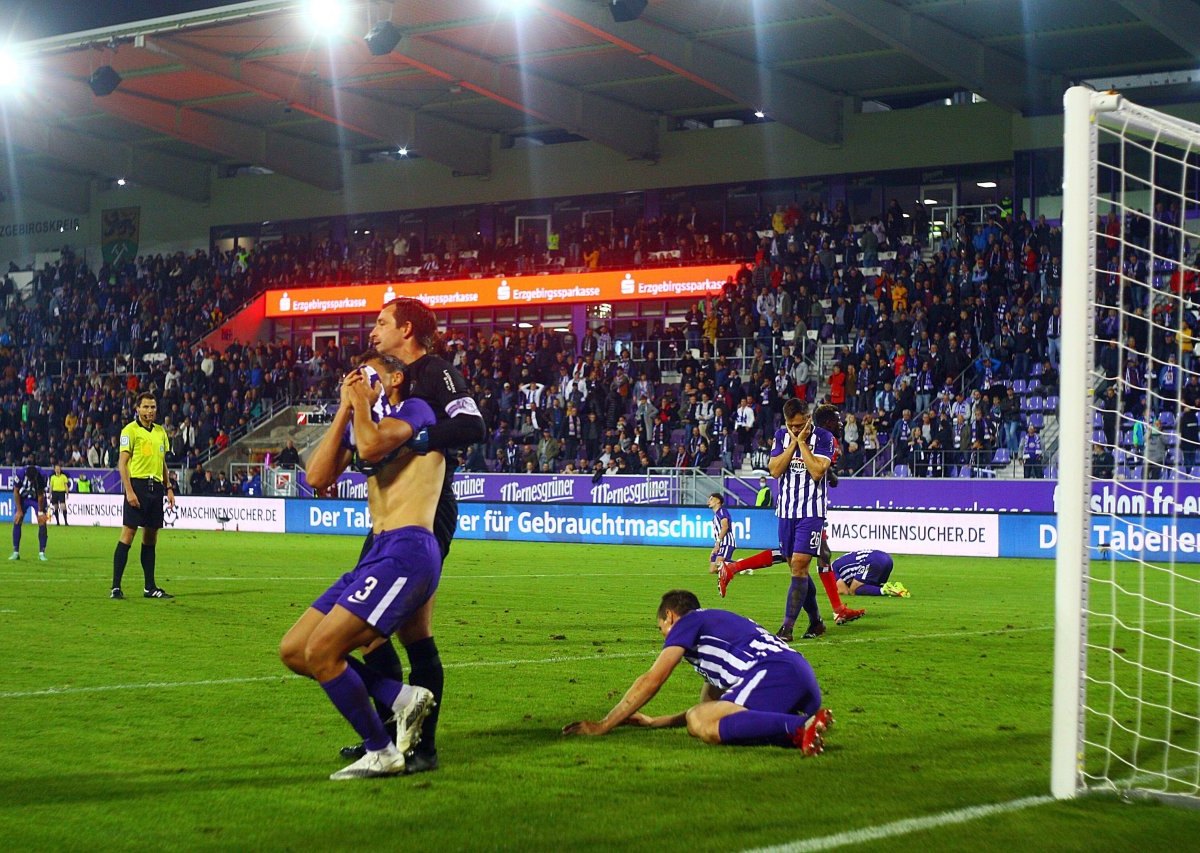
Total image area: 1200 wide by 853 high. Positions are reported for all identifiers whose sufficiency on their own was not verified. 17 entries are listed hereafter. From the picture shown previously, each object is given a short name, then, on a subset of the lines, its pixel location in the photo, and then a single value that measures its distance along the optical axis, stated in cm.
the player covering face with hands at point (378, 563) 593
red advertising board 4088
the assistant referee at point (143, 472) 1461
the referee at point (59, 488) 3297
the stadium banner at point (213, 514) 3403
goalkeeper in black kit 634
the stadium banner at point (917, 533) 2486
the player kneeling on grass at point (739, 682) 686
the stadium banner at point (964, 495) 2381
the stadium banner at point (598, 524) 2703
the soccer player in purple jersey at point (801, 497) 1161
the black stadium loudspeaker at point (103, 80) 3331
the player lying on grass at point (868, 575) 1648
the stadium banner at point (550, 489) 3030
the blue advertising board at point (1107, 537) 2222
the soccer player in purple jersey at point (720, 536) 1894
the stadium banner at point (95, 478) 3838
